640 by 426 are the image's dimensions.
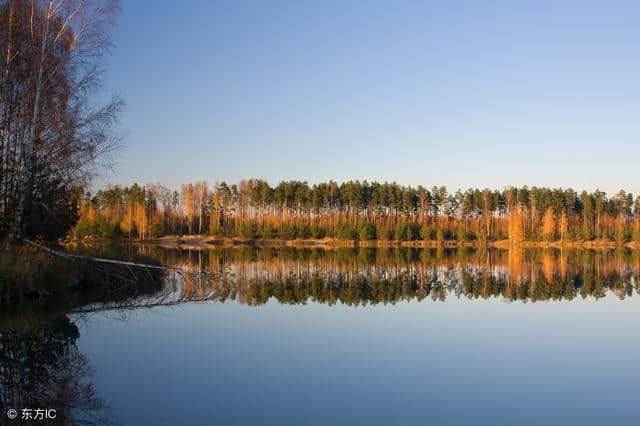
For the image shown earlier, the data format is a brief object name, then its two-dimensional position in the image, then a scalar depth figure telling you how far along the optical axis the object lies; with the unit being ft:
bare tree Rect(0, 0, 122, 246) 50.52
